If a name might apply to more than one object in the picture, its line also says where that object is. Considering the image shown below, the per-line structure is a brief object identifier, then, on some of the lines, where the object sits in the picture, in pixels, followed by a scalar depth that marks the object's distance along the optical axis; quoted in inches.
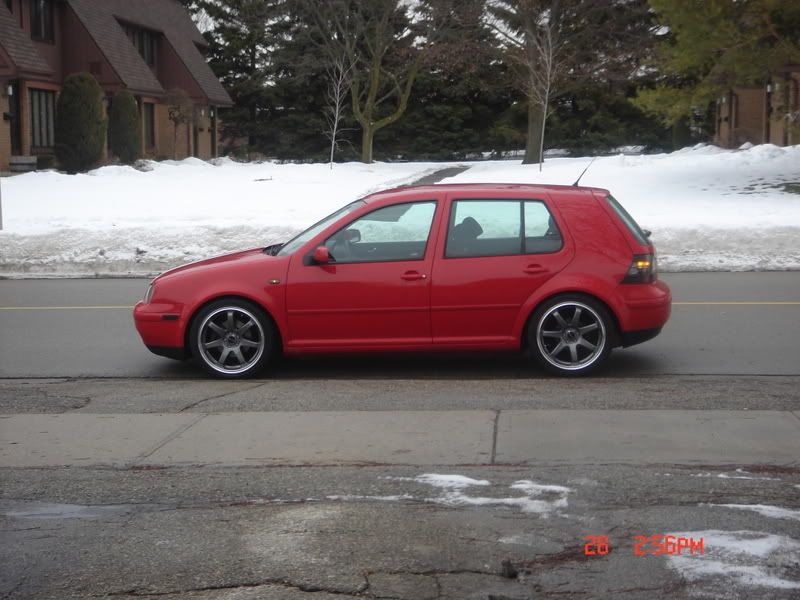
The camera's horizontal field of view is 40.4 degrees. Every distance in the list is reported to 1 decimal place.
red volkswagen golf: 337.4
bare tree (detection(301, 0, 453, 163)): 1914.4
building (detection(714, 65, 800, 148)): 1475.1
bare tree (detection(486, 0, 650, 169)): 1742.1
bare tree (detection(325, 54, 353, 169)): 1857.8
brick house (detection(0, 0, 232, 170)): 1307.8
